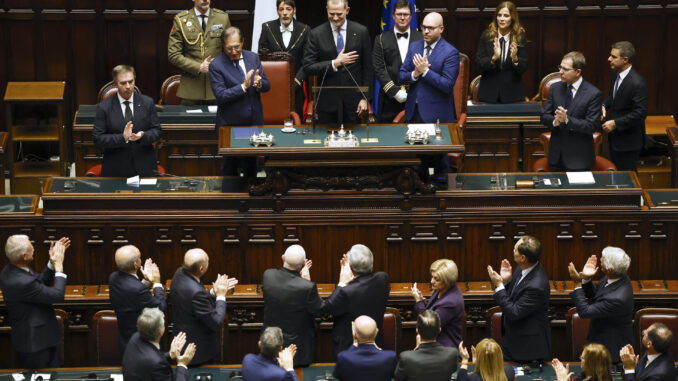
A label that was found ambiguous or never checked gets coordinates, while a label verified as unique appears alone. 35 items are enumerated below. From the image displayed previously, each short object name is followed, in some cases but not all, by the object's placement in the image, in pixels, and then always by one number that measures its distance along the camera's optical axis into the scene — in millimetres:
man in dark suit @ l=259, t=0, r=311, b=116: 21781
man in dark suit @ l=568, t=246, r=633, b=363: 15297
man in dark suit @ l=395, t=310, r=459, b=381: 14008
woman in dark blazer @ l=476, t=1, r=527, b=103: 21734
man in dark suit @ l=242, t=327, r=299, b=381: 13898
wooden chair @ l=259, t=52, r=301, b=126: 20781
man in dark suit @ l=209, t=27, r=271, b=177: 18969
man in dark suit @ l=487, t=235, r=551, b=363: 15461
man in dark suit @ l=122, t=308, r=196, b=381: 13984
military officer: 21969
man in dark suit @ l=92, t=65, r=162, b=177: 18266
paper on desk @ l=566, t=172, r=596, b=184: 18266
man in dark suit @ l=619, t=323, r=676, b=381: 13977
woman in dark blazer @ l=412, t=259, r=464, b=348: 15195
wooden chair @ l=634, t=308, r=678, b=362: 16031
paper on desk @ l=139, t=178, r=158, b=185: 18375
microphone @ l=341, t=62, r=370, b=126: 19806
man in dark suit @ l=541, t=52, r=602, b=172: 18719
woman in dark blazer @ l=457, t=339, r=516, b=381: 13781
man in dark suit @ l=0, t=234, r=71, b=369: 15500
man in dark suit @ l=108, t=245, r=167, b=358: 15203
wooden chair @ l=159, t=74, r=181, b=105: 22922
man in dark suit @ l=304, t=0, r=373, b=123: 20703
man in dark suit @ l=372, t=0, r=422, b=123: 20656
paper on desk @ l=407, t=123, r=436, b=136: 18375
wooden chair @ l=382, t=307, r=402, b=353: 16141
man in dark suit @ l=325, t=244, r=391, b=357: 15453
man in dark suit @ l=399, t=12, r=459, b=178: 19500
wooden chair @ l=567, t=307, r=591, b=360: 16562
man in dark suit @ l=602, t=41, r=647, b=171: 19937
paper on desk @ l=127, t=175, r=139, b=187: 18297
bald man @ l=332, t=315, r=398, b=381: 14250
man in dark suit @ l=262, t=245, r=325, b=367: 15422
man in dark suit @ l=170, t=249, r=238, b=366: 15219
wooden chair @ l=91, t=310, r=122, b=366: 16125
